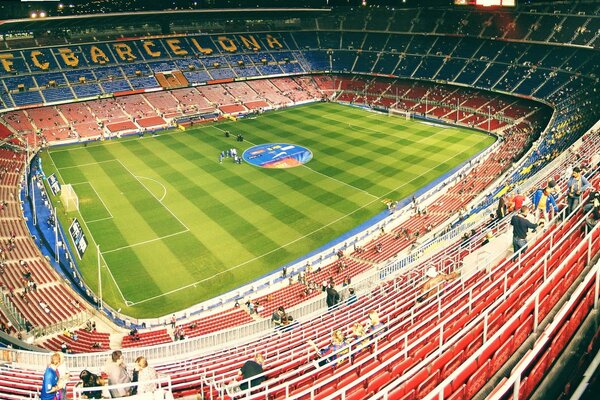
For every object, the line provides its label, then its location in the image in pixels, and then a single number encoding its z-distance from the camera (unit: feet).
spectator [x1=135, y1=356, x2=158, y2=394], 33.17
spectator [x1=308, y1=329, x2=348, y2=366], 41.24
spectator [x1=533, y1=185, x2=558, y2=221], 52.90
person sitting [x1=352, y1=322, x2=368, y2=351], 42.16
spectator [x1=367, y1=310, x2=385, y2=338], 45.29
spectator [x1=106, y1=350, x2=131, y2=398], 34.24
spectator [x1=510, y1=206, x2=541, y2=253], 47.50
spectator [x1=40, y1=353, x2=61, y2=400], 32.27
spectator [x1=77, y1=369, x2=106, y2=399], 35.47
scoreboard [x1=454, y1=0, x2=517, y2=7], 214.28
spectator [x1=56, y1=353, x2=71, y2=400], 32.68
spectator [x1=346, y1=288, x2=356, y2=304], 74.92
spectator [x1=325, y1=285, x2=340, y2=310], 69.92
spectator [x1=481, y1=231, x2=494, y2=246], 62.05
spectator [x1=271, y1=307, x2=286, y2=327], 70.49
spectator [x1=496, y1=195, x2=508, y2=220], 68.54
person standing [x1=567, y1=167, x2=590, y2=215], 51.06
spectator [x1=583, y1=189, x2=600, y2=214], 44.93
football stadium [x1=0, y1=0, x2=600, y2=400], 38.42
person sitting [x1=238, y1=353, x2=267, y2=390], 37.52
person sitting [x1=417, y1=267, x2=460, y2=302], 50.15
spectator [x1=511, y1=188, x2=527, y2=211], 60.42
